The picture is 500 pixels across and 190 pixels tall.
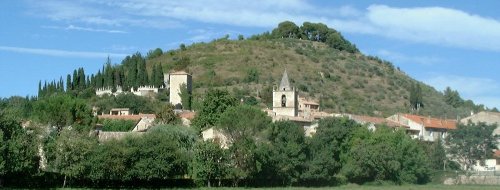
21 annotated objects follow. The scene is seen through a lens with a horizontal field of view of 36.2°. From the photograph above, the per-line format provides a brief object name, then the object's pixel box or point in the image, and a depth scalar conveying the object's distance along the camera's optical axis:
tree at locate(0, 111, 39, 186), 52.59
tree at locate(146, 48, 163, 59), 178.38
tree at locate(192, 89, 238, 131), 86.38
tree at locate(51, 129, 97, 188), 56.72
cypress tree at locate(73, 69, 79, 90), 128.88
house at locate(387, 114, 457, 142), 112.00
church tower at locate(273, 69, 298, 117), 100.94
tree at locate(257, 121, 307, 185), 68.50
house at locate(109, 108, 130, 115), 111.88
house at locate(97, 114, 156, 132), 92.91
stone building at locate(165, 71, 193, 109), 124.19
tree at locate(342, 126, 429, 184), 76.62
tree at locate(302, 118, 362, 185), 71.94
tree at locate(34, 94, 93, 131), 77.06
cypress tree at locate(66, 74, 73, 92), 127.62
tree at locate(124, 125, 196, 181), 59.03
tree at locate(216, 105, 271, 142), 69.38
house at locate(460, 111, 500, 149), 115.82
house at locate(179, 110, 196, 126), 94.56
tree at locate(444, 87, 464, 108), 168.12
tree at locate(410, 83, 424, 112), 144.62
